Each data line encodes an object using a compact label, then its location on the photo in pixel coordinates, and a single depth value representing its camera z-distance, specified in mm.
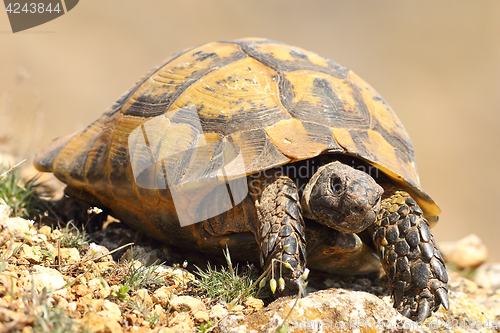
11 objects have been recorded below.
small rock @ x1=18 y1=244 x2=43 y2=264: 5207
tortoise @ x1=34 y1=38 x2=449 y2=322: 5254
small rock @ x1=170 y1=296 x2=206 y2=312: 4684
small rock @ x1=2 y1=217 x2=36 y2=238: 5816
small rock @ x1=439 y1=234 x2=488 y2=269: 9398
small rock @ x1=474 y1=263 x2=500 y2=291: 8453
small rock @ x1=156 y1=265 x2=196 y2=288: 5437
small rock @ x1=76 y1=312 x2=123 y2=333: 3777
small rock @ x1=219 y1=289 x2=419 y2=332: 4320
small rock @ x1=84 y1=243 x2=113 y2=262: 5585
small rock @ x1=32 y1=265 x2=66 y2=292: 4402
